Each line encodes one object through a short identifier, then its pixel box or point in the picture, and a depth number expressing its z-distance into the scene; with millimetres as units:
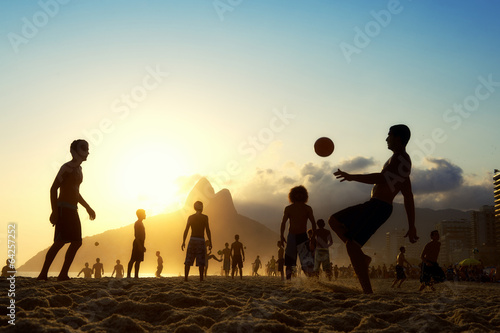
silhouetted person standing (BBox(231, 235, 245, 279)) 17281
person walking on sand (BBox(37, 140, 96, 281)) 7559
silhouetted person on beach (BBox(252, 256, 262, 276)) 30662
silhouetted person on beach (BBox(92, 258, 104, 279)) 21797
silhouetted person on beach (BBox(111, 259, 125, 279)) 22086
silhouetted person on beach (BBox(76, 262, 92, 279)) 23750
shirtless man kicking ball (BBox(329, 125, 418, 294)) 6145
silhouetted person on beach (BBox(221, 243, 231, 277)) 22312
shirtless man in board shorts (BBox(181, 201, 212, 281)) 10594
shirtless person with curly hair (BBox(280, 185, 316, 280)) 8680
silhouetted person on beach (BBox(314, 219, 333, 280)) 12930
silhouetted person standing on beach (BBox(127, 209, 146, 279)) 12711
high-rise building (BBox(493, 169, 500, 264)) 112662
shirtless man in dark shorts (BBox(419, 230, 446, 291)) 10680
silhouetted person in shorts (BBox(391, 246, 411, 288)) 15473
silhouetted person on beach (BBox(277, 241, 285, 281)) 18492
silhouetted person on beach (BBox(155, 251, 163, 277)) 24036
